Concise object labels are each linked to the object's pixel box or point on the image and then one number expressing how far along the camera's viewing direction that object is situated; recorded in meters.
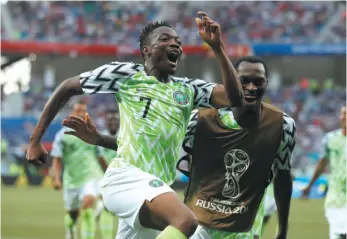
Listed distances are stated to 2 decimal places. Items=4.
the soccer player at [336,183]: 10.97
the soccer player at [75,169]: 13.41
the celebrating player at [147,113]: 5.46
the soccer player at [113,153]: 13.07
